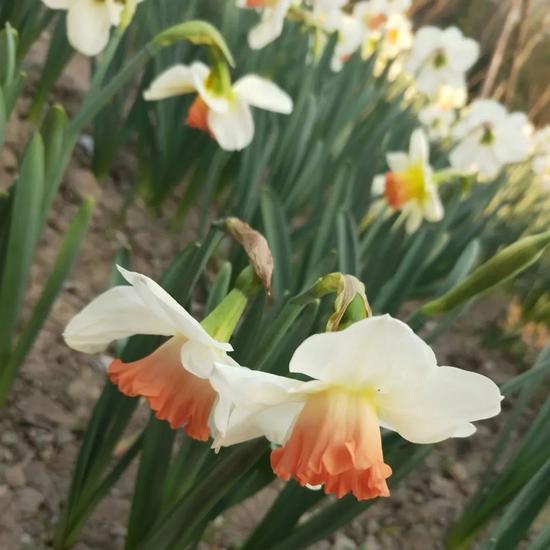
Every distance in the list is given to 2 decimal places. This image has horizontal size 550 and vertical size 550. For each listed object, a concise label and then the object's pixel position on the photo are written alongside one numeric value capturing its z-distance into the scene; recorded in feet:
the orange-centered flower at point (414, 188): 2.39
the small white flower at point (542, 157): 4.11
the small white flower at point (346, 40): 3.43
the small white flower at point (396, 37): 4.26
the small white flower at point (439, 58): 3.50
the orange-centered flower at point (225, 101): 1.78
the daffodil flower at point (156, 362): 1.13
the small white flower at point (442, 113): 4.37
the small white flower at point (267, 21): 2.05
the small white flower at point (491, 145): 3.08
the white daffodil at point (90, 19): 1.55
